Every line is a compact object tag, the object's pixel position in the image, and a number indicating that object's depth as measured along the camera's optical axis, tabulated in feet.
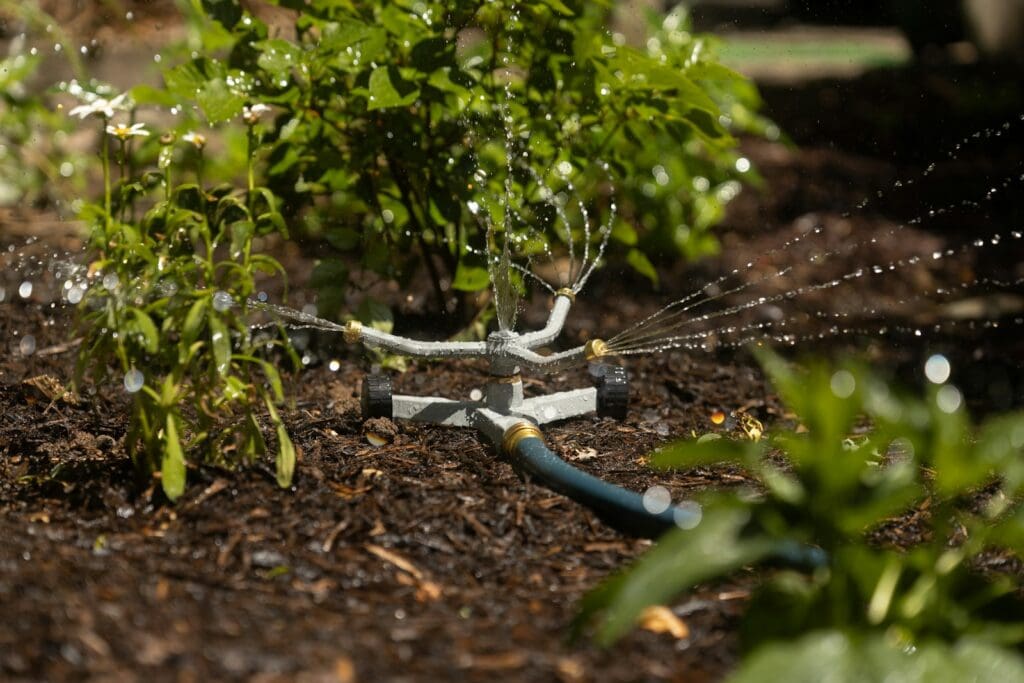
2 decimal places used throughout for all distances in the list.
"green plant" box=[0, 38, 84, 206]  9.64
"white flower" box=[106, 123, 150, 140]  7.92
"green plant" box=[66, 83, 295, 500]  7.73
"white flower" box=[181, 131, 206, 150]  7.95
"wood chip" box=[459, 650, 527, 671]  7.29
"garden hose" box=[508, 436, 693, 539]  7.66
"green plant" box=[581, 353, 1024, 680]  7.23
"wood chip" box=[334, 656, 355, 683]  7.23
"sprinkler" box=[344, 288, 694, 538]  7.96
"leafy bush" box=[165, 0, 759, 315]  8.32
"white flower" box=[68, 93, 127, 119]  7.89
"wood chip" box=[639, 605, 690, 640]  7.39
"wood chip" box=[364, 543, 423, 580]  7.61
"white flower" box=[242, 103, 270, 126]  8.00
